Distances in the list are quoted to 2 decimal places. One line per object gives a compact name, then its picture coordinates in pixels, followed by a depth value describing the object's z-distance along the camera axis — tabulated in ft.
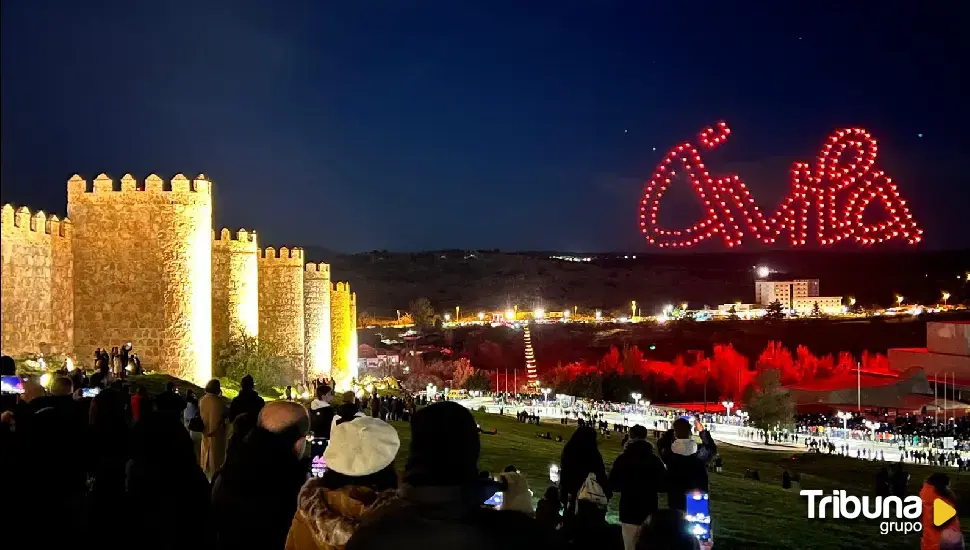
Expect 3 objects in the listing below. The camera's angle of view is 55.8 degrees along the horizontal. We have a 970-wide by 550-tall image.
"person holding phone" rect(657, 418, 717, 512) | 24.03
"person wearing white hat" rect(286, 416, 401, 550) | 11.64
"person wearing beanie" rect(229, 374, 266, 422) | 25.29
